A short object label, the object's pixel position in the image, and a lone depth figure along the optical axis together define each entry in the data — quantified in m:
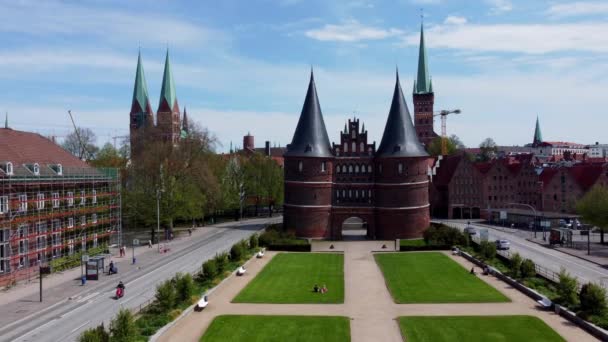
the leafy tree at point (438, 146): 131.88
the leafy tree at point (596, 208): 59.10
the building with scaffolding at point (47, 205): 44.56
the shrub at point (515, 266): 41.62
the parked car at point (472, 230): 73.44
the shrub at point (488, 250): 49.42
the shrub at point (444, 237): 59.28
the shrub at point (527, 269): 40.69
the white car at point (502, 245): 58.72
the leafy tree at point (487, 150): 157.75
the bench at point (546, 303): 32.94
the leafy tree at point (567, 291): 32.59
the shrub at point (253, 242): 58.51
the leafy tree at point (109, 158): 85.38
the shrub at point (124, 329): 24.47
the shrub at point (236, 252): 50.75
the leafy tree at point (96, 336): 21.70
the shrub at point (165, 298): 31.69
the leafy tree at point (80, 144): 93.25
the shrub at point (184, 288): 34.19
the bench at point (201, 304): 33.53
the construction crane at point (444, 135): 135.18
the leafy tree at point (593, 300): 29.67
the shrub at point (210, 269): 41.50
